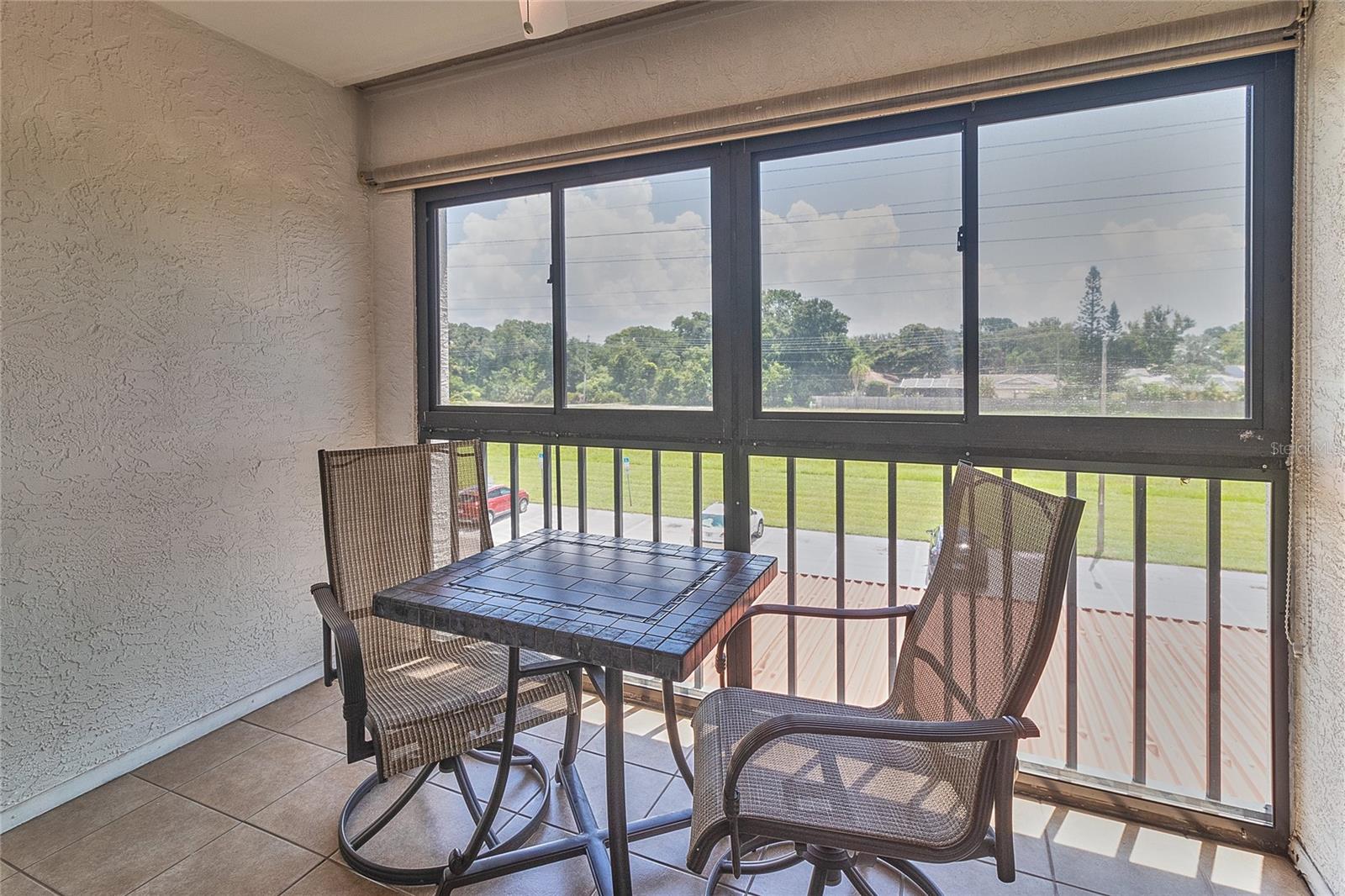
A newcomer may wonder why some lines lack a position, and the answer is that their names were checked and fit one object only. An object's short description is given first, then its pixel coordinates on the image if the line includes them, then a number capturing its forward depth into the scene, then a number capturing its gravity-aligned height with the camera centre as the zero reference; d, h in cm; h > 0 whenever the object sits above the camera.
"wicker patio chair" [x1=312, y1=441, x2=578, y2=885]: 157 -69
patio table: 135 -43
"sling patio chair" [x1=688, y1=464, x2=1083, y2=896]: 114 -69
